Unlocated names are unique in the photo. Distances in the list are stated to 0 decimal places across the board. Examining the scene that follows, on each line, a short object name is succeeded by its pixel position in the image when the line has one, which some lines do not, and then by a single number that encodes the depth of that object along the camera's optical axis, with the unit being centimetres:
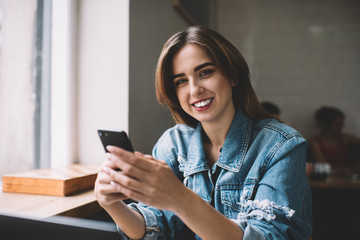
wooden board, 90
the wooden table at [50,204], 74
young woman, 57
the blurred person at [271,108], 252
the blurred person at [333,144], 284
